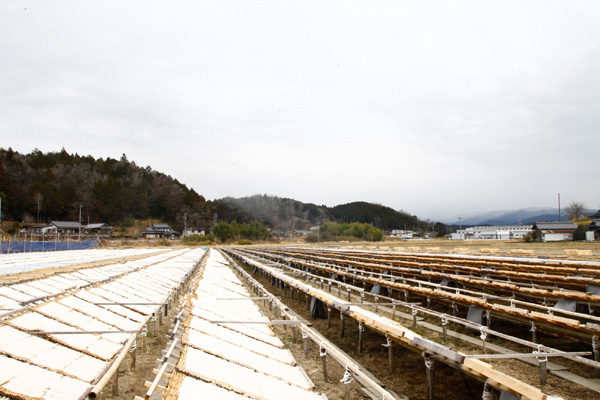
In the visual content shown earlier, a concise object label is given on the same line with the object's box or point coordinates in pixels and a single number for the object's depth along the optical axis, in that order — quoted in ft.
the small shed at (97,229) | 247.68
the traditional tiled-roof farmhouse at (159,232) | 268.02
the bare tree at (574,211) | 348.59
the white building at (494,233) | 396.53
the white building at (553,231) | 188.85
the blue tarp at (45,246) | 114.73
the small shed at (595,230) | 171.22
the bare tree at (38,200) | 250.16
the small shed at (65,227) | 223.96
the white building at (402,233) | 459.93
